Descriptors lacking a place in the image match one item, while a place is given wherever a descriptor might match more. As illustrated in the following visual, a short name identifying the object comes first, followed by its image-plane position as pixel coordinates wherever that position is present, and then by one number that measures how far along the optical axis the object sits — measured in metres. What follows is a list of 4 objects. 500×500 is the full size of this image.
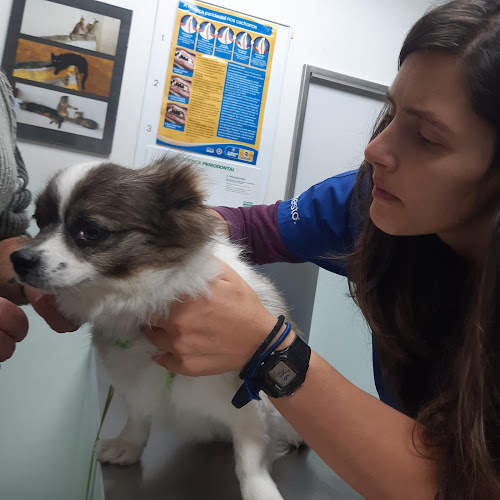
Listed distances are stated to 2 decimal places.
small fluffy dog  0.78
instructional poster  2.00
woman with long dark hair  0.66
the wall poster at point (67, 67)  1.79
